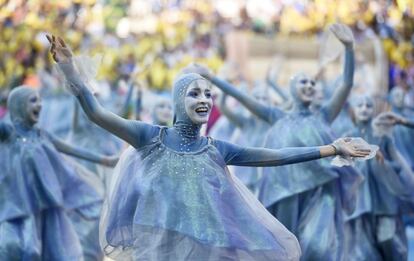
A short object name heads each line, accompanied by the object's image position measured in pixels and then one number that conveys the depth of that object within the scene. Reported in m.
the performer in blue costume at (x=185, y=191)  13.09
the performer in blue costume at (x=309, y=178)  18.26
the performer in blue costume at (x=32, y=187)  17.70
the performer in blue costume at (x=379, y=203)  21.08
